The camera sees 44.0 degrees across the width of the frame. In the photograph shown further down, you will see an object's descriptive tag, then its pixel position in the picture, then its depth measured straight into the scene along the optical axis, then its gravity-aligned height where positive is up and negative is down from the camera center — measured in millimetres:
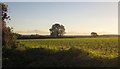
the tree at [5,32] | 12829 +194
